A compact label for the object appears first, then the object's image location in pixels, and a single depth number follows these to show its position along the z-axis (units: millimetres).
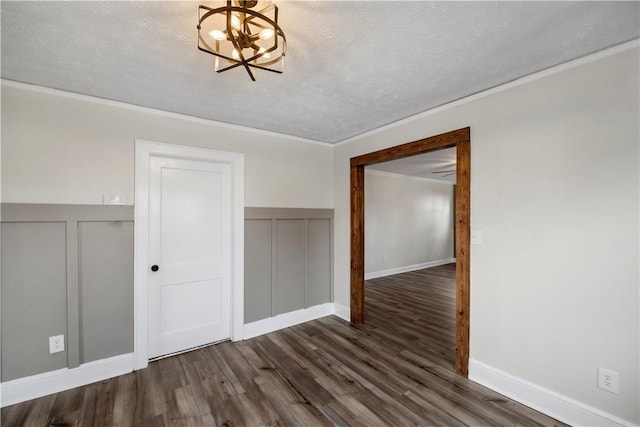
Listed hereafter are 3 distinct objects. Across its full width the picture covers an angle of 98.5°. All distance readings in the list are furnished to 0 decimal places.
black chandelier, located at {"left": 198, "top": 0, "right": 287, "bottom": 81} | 1230
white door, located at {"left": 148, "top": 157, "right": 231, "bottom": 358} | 2770
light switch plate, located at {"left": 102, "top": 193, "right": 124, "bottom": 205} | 2462
